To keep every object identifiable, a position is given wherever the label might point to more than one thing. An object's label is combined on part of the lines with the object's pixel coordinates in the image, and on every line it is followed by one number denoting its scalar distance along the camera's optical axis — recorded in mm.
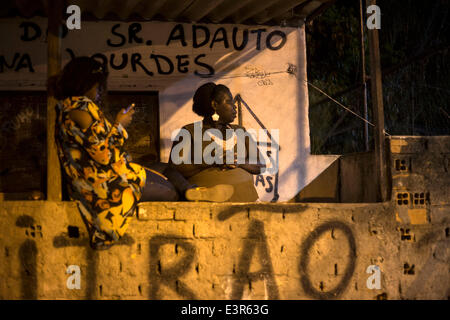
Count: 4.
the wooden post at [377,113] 4336
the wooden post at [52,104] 3850
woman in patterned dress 3562
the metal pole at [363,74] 7527
